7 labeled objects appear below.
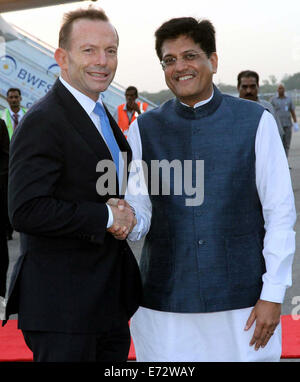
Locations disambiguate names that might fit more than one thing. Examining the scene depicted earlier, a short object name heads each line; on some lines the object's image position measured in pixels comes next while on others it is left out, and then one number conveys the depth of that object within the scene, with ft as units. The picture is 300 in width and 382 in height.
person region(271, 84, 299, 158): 42.52
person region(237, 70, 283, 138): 19.95
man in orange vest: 32.27
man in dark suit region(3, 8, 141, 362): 6.50
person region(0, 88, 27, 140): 28.50
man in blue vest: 7.22
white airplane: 33.04
